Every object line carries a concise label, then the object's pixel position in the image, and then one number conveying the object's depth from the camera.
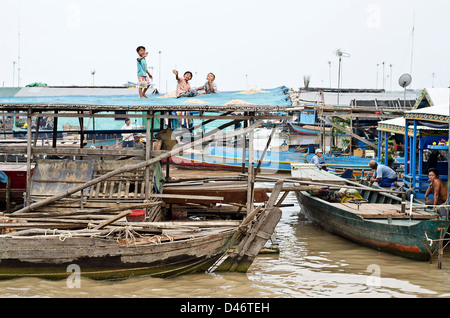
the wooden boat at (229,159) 25.42
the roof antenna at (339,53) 29.53
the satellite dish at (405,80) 20.83
